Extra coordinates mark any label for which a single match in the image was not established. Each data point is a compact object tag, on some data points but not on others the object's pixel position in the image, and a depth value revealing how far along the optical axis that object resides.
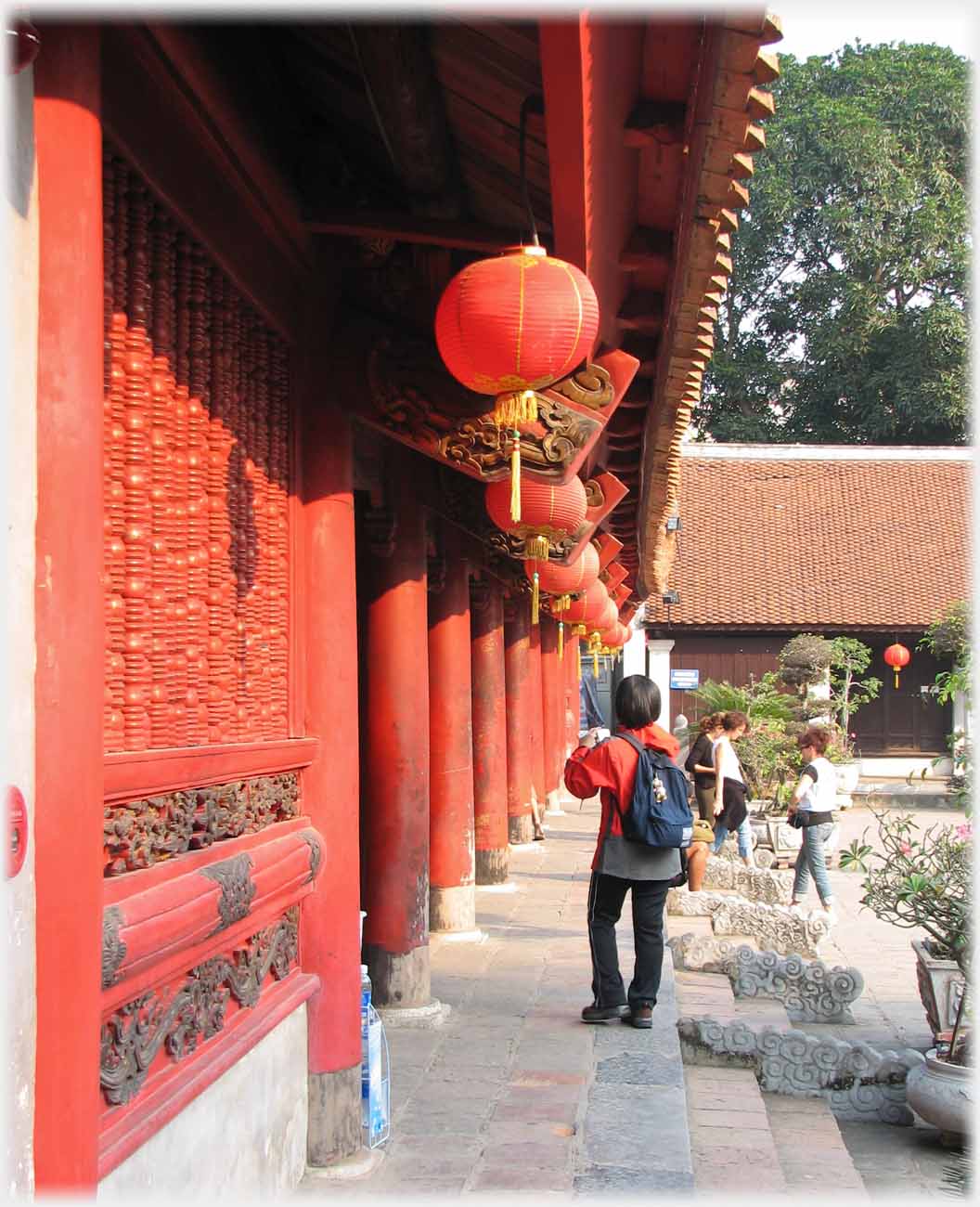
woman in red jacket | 6.16
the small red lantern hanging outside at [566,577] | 7.68
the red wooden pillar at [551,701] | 17.11
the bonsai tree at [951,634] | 21.16
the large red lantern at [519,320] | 3.59
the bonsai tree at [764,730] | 14.91
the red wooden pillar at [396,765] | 6.13
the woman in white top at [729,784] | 10.69
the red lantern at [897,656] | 24.69
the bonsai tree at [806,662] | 20.64
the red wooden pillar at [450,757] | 8.23
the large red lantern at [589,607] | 10.22
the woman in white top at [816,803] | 9.46
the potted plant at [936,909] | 5.63
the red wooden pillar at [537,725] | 14.58
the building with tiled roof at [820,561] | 26.42
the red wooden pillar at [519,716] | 13.07
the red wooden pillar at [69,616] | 2.32
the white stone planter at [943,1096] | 5.35
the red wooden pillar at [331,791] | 4.35
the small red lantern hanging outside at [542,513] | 5.37
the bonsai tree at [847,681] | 20.86
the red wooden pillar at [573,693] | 20.38
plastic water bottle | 4.63
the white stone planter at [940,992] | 5.82
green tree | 36.25
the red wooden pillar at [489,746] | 10.55
